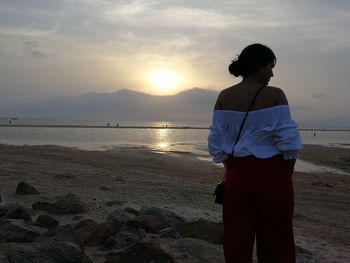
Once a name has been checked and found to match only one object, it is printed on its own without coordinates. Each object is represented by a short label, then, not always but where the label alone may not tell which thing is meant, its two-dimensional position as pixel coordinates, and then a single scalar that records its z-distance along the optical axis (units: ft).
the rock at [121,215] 22.26
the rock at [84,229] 18.94
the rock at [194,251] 17.20
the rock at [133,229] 18.99
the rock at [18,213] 21.68
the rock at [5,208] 22.49
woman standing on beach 9.95
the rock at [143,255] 15.33
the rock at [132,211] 25.30
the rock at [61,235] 17.94
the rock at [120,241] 17.78
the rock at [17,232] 17.47
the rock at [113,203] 29.07
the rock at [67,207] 25.19
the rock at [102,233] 18.47
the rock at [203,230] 20.22
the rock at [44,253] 13.53
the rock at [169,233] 20.11
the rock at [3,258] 13.11
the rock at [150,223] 21.01
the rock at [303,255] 19.13
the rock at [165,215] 22.71
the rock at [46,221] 21.07
